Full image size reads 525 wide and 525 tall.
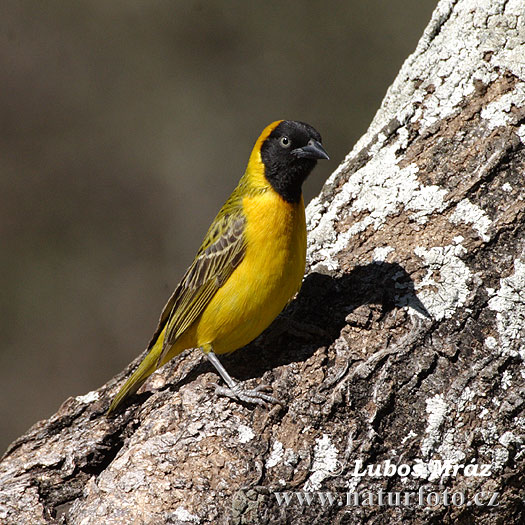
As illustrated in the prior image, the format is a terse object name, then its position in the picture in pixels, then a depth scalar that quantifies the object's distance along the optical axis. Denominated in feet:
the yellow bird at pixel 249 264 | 24.76
